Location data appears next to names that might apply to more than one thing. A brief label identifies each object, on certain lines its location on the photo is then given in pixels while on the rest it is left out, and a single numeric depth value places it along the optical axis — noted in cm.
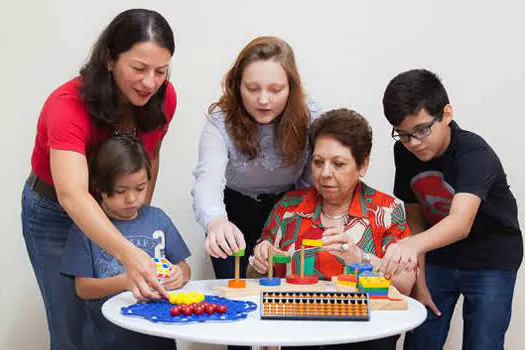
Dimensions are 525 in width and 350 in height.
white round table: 251
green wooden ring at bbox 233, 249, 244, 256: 286
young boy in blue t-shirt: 298
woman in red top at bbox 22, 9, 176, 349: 277
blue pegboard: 263
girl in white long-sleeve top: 311
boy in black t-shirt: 310
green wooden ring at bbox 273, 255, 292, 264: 296
